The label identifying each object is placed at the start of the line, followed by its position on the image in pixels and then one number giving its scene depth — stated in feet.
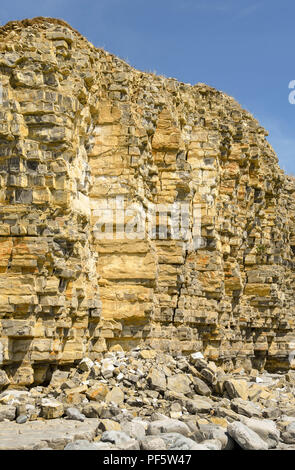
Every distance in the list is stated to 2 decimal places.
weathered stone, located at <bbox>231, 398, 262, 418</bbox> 39.58
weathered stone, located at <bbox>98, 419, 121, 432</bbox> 31.35
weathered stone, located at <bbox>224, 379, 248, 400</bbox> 43.27
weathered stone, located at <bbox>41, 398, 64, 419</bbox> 33.50
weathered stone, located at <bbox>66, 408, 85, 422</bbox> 33.65
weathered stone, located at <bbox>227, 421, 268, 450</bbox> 31.14
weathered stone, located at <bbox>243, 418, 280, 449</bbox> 34.24
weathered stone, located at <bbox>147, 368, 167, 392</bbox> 40.06
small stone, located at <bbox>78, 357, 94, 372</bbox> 42.09
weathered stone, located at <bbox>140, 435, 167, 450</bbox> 28.86
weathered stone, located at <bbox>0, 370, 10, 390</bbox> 36.25
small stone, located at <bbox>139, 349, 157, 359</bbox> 46.82
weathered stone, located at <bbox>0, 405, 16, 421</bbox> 33.01
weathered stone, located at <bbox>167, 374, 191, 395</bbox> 40.90
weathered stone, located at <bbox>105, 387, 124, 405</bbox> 37.32
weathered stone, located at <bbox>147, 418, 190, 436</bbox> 31.96
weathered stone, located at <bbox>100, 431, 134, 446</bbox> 29.04
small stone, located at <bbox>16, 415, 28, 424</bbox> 32.65
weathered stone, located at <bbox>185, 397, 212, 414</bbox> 37.55
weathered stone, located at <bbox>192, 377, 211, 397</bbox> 41.88
